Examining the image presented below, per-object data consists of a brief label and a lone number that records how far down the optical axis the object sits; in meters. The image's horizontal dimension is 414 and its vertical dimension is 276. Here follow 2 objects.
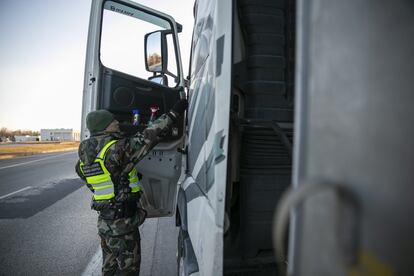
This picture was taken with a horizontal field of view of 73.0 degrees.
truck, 0.41
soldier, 2.45
